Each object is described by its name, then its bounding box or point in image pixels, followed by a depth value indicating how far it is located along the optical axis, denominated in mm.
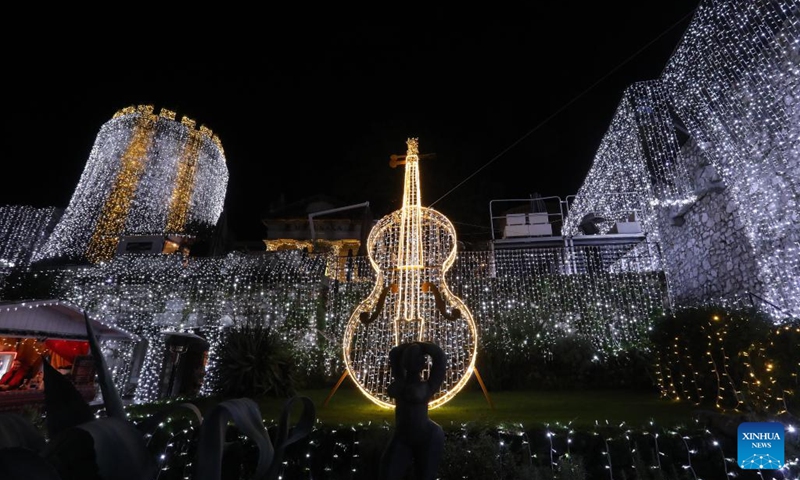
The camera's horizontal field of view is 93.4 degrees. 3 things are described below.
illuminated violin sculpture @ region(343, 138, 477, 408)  4637
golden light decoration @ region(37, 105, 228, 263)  17312
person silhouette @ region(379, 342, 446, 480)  2762
